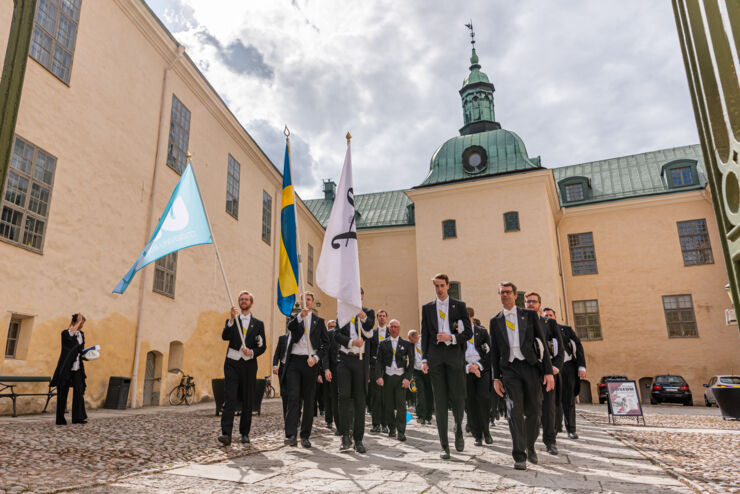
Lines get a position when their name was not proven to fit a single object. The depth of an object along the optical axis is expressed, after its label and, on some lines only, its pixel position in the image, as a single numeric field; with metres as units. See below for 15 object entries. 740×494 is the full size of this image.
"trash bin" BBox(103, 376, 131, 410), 12.26
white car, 20.40
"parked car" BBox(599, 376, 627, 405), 23.73
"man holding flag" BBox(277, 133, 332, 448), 6.95
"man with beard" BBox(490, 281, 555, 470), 5.57
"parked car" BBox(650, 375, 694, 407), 22.06
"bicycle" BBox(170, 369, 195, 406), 15.18
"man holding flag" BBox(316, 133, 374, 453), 6.68
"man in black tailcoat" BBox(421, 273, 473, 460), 6.18
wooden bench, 9.12
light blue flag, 7.04
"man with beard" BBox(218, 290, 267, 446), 6.75
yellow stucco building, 11.05
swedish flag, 7.44
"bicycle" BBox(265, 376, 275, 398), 21.41
